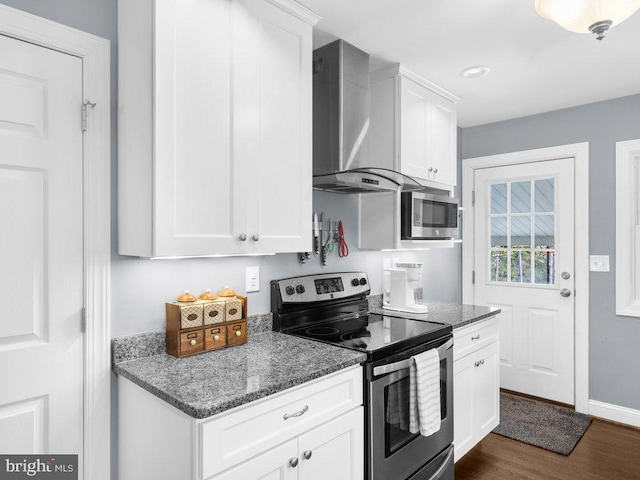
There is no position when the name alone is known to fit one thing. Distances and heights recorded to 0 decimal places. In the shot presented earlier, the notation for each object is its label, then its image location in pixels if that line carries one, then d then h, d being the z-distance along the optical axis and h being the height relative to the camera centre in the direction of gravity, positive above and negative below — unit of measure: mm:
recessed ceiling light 2473 +1037
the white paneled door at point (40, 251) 1336 -48
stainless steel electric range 1670 -512
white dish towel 1802 -736
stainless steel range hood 1992 +293
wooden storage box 1596 -368
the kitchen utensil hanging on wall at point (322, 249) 2404 -74
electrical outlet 2004 -212
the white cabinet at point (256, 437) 1174 -659
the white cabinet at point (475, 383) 2279 -894
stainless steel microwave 2482 +134
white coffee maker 2473 -323
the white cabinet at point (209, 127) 1393 +422
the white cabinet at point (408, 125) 2438 +713
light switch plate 3096 -206
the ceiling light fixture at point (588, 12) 1415 +812
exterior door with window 3300 -276
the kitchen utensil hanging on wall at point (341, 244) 2520 -46
